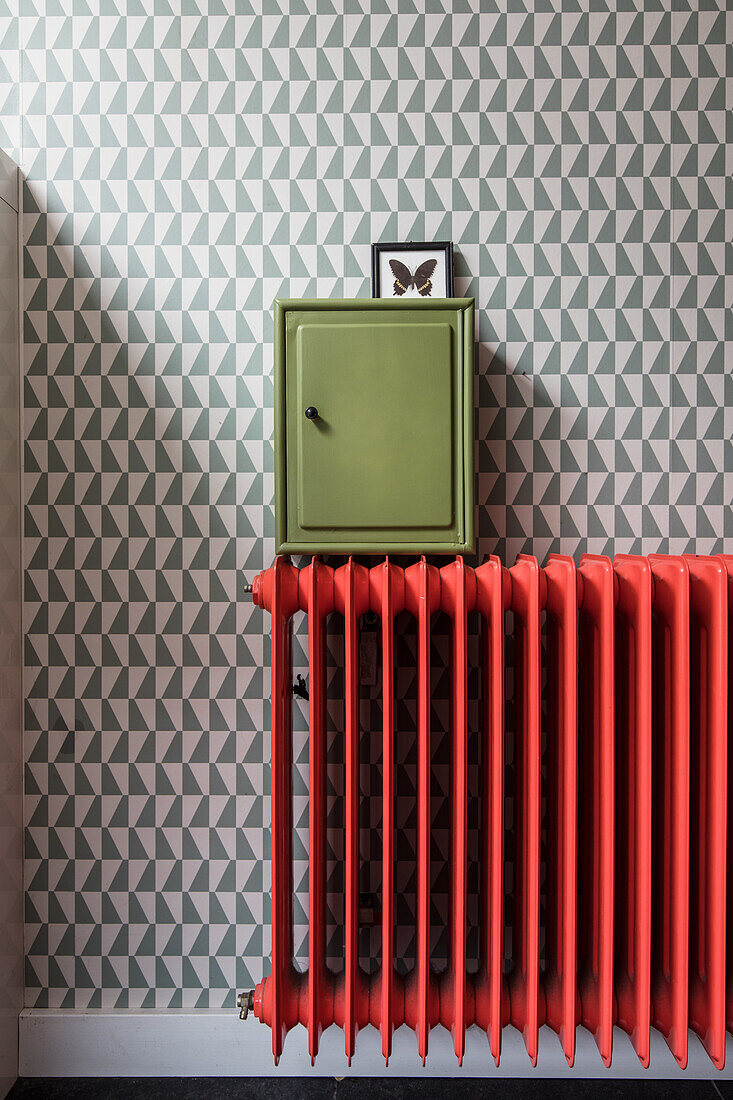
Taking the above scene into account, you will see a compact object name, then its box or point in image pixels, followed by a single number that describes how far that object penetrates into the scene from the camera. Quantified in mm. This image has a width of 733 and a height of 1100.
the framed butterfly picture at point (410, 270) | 1041
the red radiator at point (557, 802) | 860
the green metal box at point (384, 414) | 905
